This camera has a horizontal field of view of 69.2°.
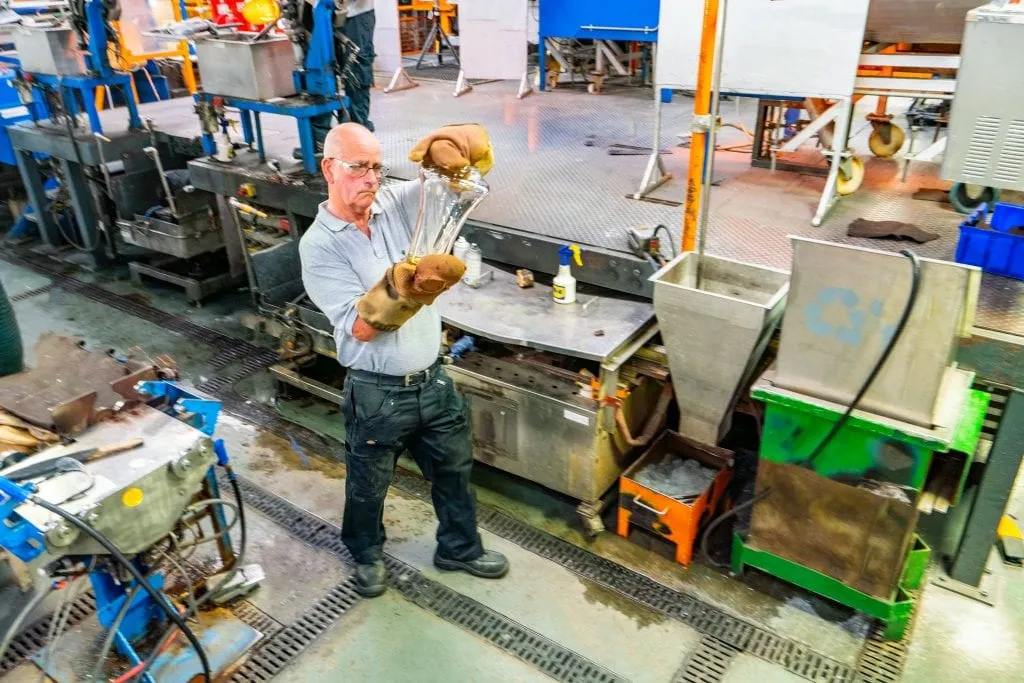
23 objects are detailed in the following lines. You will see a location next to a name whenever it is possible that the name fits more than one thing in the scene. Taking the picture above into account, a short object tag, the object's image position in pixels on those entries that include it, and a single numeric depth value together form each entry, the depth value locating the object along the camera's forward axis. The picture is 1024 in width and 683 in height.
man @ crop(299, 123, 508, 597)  2.14
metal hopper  2.35
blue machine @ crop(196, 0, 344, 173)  3.58
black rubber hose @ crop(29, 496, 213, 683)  1.68
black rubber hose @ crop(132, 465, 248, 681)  2.14
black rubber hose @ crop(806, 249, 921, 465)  1.92
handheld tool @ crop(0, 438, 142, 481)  1.82
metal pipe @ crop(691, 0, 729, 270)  2.18
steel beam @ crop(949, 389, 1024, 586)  2.31
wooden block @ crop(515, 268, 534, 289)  3.15
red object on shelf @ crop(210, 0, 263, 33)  6.69
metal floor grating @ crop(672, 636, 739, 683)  2.35
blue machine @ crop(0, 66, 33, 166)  5.44
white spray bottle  2.96
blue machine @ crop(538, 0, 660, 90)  5.32
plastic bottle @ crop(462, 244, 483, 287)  3.16
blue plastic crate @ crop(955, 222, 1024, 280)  2.47
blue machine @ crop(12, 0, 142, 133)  4.50
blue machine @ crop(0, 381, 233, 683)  2.13
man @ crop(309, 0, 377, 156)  3.69
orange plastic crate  2.71
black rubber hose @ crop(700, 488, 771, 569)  2.52
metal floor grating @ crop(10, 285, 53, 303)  5.14
